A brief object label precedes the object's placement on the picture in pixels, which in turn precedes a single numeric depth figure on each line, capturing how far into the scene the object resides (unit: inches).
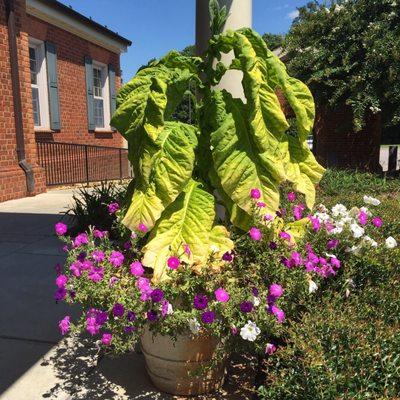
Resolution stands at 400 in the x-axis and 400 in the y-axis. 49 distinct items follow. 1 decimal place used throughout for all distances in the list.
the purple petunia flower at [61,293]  81.3
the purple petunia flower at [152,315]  74.9
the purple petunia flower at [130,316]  76.0
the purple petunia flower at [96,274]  80.2
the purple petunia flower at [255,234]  83.4
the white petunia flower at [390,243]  92.4
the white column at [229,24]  124.5
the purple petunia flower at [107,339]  74.4
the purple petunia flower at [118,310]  74.1
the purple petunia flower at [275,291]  76.2
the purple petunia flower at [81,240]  88.8
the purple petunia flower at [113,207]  107.3
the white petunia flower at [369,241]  92.9
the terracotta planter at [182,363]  82.9
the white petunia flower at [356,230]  91.3
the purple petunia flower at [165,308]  74.5
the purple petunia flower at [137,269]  81.0
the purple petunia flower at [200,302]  74.7
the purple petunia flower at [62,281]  80.7
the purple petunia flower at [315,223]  95.0
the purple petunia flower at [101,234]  93.4
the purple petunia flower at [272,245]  86.4
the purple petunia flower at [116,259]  85.0
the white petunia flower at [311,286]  81.8
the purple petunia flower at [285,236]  88.3
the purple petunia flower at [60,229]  90.5
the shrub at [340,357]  58.9
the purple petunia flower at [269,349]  73.9
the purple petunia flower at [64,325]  79.0
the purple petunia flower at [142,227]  86.8
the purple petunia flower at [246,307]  73.9
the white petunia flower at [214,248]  87.8
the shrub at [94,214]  199.8
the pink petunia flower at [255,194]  86.5
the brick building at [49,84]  316.8
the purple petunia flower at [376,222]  101.4
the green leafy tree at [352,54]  292.7
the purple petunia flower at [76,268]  82.2
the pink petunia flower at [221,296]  74.0
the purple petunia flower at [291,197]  108.2
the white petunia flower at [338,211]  102.7
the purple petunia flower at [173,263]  78.9
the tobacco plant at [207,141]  85.2
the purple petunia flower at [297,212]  104.2
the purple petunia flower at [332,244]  91.0
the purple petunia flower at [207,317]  73.6
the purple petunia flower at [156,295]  74.9
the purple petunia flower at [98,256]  85.6
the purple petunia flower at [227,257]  83.8
